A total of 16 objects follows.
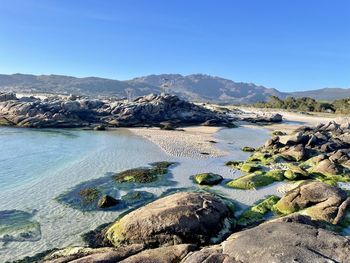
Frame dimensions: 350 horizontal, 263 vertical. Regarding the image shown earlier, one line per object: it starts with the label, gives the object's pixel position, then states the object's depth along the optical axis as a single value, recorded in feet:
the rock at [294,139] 160.25
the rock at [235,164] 124.82
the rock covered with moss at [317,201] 68.54
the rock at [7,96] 321.83
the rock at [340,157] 126.62
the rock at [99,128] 234.99
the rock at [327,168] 111.55
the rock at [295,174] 104.06
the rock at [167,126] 249.26
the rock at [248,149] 166.71
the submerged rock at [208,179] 100.83
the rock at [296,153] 135.95
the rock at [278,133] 233.76
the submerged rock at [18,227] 64.75
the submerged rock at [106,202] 80.59
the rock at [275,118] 338.85
